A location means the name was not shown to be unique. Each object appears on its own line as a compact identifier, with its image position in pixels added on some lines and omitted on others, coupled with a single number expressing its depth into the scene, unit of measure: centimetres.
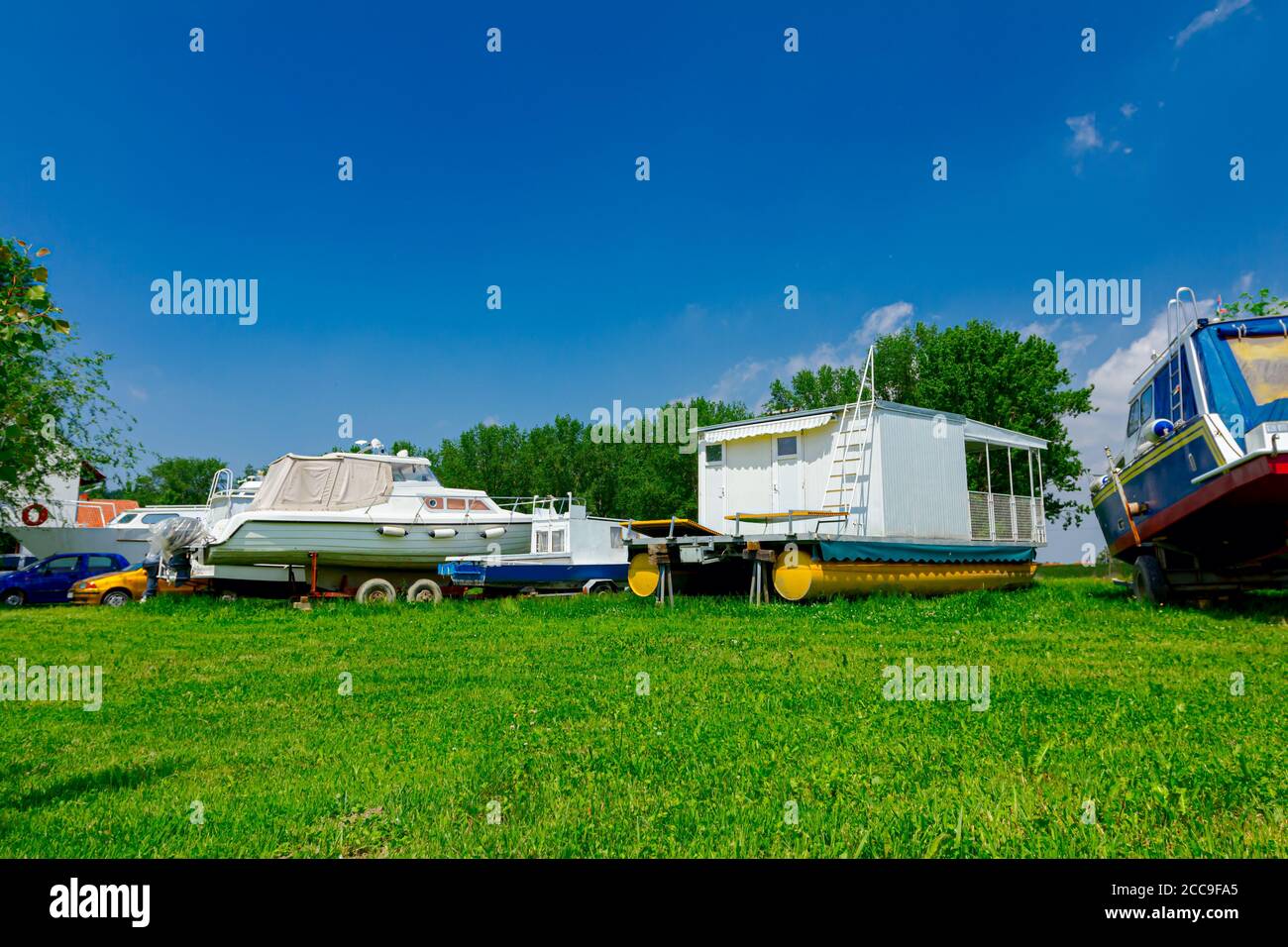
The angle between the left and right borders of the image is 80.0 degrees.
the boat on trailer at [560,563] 1967
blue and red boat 945
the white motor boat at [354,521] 1703
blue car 2064
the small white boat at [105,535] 3055
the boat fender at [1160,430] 1137
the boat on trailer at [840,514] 1526
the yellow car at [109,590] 2008
